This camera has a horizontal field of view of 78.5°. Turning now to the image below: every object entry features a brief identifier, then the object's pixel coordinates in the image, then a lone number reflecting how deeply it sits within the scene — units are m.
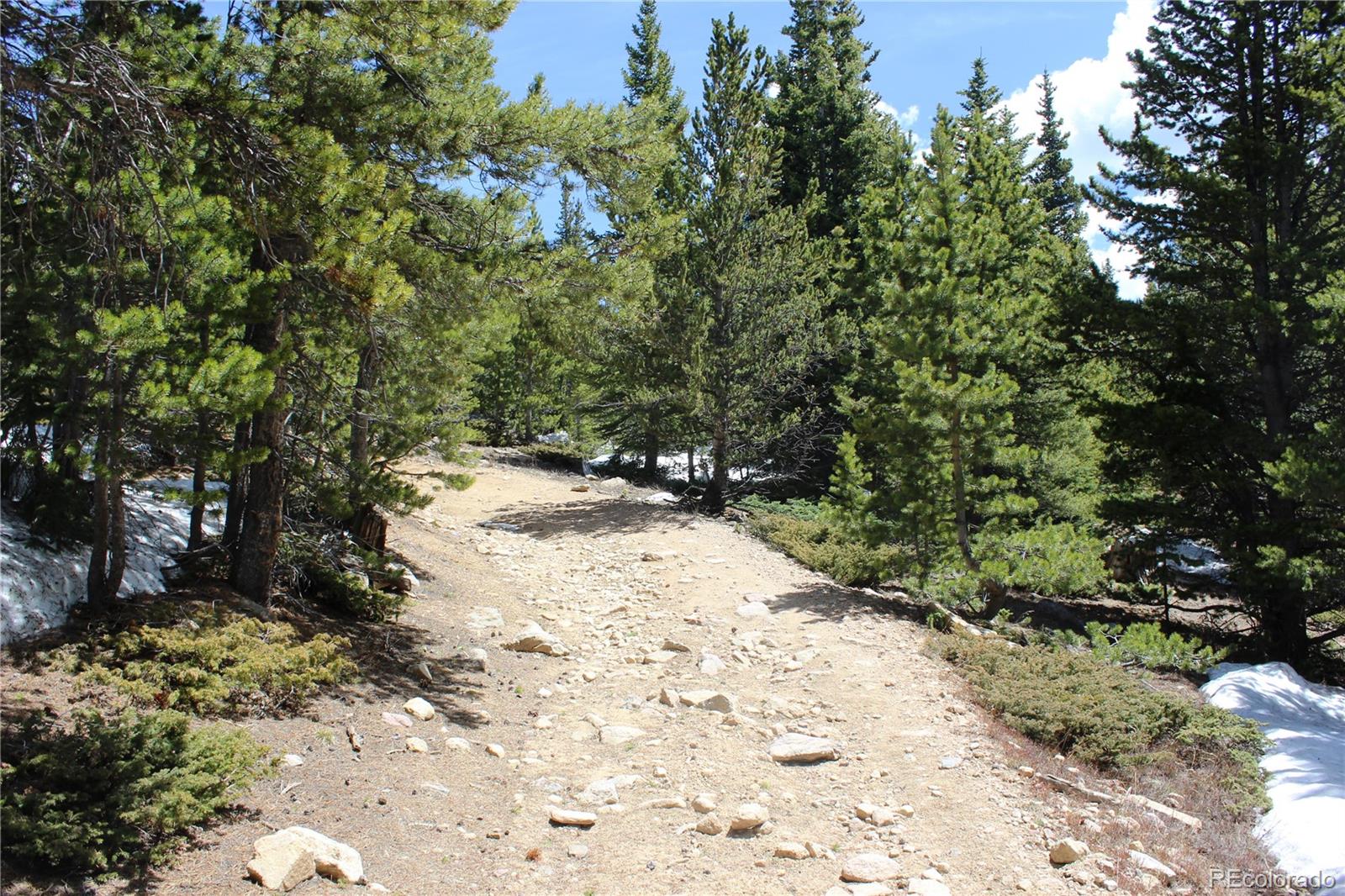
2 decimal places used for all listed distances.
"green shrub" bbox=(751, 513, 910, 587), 12.12
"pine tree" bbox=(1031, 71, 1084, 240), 36.52
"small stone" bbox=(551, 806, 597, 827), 5.37
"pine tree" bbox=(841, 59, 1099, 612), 10.70
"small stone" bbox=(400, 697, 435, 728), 6.65
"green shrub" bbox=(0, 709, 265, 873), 3.68
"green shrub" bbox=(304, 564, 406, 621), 8.59
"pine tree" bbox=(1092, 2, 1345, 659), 11.97
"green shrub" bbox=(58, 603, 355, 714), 5.40
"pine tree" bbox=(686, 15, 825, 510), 17.77
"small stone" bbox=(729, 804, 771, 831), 5.40
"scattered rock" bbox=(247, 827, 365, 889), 4.16
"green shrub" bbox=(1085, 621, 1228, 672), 9.60
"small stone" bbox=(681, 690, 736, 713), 7.48
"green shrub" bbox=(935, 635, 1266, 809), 6.98
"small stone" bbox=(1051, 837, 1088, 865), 5.16
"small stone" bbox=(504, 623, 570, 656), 8.92
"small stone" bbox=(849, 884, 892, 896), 4.71
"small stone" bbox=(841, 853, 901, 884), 4.90
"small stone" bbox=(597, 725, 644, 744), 6.85
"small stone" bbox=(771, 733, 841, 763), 6.58
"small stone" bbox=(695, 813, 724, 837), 5.37
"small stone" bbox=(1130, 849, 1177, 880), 5.14
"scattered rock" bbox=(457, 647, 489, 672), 8.14
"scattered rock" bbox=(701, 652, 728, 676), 8.49
